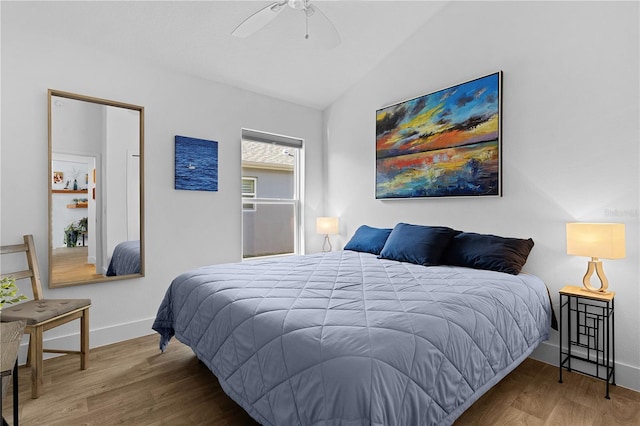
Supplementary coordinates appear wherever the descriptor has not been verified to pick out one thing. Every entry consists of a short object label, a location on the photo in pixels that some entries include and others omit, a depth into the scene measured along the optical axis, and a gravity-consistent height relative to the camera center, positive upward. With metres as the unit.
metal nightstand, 2.24 -0.84
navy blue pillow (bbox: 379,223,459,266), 2.79 -0.27
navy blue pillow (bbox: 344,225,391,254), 3.39 -0.28
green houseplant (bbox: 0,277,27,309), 1.91 -0.45
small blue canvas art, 3.32 +0.48
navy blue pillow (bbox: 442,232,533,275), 2.47 -0.31
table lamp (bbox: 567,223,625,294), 2.07 -0.19
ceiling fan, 2.12 +1.26
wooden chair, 2.06 -0.65
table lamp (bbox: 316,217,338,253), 4.18 -0.16
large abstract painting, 2.88 +0.66
